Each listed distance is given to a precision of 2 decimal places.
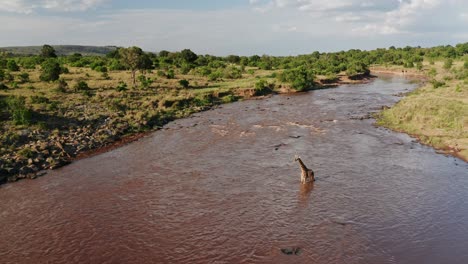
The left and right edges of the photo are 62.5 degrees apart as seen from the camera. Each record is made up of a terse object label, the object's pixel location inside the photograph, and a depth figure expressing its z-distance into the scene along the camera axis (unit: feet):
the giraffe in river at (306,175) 81.66
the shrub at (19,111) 112.16
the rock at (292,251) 57.47
